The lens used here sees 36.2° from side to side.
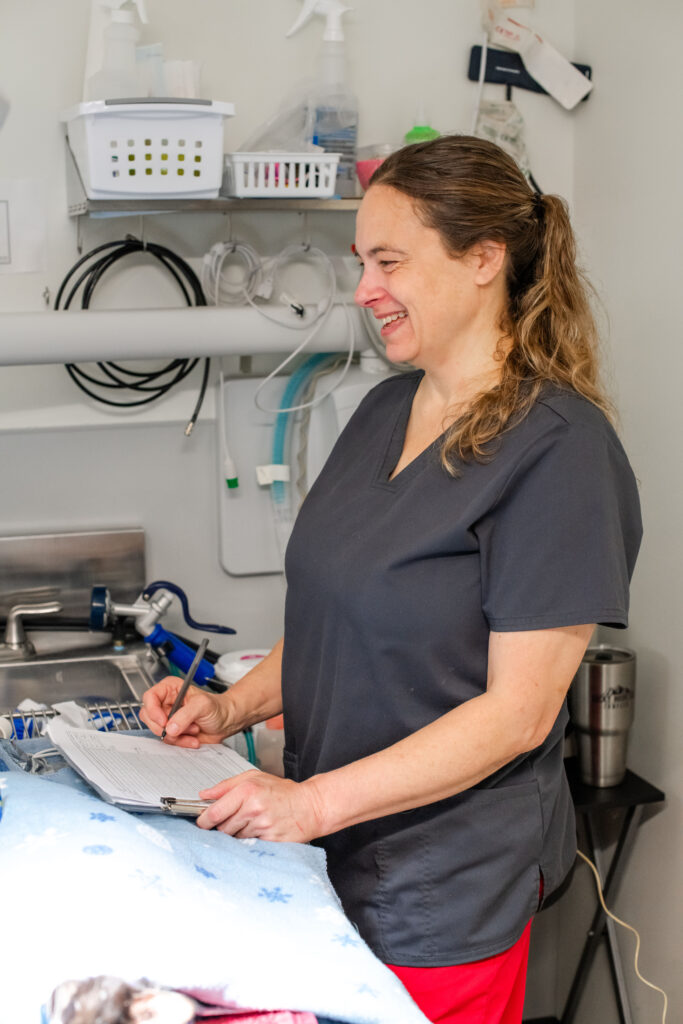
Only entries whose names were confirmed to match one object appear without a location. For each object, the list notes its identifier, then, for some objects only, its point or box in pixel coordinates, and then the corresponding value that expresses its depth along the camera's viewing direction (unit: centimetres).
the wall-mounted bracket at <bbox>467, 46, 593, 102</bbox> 206
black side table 184
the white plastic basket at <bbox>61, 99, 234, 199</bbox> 161
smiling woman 108
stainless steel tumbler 183
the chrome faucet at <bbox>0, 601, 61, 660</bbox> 192
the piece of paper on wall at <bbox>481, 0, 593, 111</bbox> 205
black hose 191
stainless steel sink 183
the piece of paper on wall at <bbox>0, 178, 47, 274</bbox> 189
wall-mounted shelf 171
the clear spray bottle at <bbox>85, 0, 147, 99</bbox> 167
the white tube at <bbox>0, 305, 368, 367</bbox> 172
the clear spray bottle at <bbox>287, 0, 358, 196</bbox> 182
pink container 178
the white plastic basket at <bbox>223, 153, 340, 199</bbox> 171
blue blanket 69
